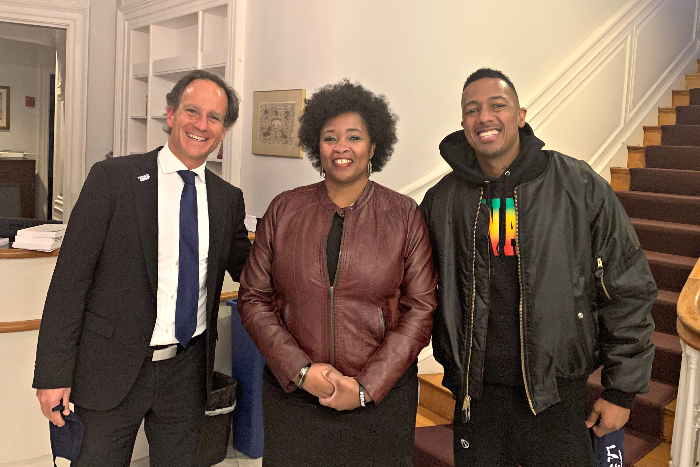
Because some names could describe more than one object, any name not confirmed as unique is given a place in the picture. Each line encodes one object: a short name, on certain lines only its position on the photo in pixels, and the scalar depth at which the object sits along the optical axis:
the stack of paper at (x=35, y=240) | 2.61
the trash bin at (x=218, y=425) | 2.94
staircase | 2.70
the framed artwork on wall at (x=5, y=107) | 8.54
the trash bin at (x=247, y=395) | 3.08
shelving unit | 4.90
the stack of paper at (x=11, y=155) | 8.18
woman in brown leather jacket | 1.60
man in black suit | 1.70
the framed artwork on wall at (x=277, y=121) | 4.02
